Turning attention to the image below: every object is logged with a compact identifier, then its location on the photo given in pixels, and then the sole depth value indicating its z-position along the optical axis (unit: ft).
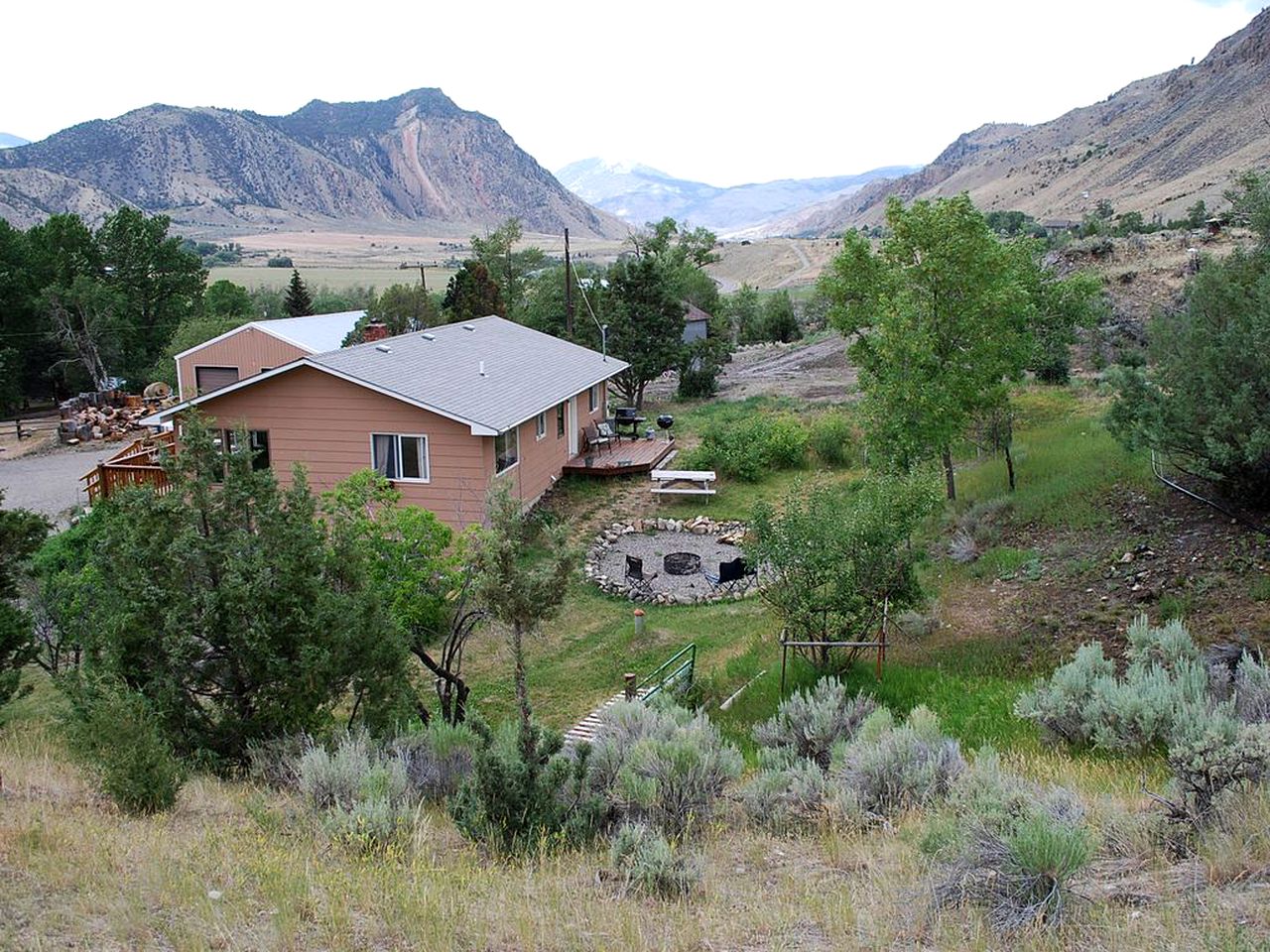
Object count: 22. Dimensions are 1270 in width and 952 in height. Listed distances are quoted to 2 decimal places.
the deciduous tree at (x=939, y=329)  56.03
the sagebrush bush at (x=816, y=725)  28.40
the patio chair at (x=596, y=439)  91.50
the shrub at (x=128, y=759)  23.29
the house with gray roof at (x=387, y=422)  63.62
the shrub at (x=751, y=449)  86.58
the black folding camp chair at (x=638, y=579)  59.82
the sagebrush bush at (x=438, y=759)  26.37
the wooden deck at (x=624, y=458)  85.46
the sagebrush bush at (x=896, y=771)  22.72
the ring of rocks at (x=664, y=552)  59.67
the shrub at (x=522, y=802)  21.39
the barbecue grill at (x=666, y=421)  102.06
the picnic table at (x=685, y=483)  78.89
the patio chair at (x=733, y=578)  59.93
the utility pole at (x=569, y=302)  124.32
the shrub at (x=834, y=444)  89.81
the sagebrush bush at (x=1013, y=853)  15.55
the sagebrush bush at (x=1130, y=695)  25.26
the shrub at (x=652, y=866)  18.16
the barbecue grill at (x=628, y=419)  98.78
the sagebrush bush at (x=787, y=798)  22.65
